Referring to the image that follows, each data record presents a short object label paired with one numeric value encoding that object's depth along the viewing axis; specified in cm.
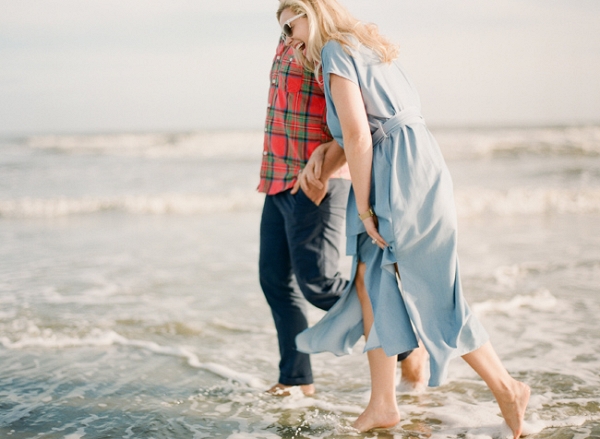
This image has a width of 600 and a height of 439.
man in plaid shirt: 263
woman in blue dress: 228
